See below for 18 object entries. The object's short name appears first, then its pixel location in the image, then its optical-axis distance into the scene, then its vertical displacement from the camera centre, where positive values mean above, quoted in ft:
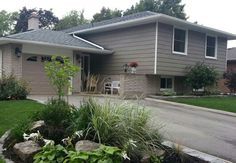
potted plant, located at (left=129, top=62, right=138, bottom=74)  32.76 +2.05
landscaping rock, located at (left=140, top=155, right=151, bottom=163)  9.84 -3.79
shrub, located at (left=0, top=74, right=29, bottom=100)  25.49 -1.57
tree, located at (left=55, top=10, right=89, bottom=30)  89.26 +26.42
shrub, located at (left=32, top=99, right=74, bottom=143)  11.35 -2.40
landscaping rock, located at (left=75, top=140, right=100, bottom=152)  9.48 -3.15
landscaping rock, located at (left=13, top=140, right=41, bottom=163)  9.62 -3.49
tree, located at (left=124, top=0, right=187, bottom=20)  81.28 +29.03
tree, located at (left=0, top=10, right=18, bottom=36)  94.71 +25.53
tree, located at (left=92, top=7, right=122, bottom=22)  82.89 +25.85
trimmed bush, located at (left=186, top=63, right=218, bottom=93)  34.19 +0.59
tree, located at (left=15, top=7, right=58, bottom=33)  84.70 +25.03
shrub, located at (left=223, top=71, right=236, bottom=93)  39.65 +0.21
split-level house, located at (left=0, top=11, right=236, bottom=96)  31.71 +4.63
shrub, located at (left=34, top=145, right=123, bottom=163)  7.99 -3.09
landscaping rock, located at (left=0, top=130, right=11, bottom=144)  11.86 -3.59
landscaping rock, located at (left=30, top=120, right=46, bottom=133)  11.39 -2.76
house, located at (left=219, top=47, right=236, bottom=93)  55.62 +6.17
